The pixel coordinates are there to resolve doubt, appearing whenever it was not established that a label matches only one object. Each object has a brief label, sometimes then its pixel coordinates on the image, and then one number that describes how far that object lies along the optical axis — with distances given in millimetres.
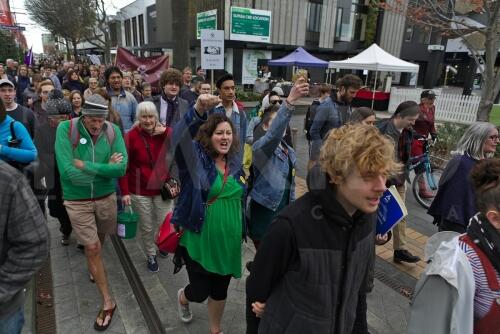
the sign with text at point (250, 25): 23578
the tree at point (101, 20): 24967
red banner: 9656
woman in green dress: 2463
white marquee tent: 13948
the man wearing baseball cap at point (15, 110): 3986
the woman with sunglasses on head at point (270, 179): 2812
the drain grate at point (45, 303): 3016
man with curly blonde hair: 1456
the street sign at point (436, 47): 28708
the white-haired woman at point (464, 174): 2760
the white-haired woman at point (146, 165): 3475
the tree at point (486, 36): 6754
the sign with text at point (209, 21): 9477
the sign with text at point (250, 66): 25219
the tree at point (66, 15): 29734
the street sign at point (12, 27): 19353
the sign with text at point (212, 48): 5877
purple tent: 18766
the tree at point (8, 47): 28297
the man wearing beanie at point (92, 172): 2859
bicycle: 5910
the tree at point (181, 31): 7742
